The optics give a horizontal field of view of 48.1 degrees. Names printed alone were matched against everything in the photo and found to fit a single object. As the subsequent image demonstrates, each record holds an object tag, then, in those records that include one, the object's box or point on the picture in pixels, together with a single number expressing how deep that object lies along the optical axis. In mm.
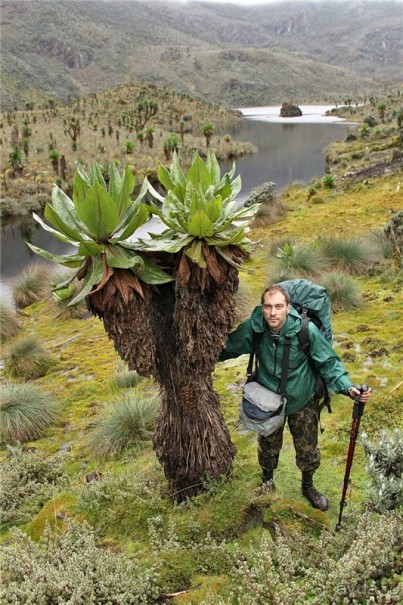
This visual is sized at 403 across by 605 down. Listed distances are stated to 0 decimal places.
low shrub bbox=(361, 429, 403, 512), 3148
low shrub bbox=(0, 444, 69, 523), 4453
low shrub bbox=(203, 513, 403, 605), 2475
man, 3225
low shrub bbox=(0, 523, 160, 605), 2725
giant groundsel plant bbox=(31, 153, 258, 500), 2752
